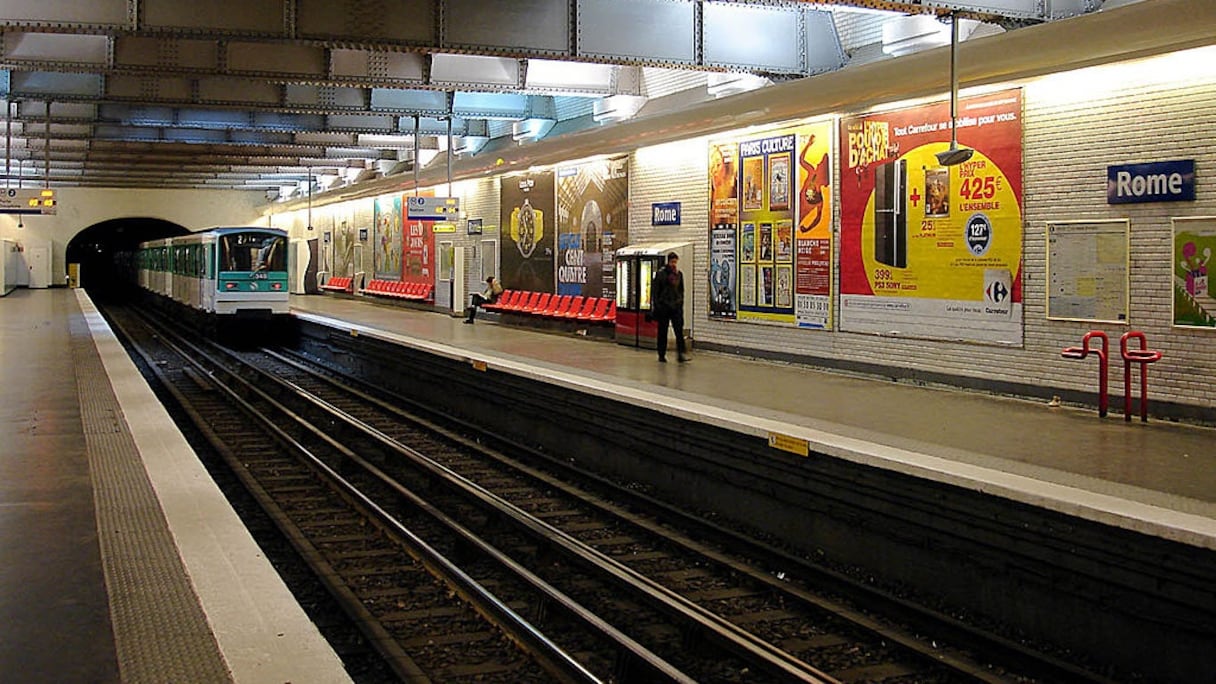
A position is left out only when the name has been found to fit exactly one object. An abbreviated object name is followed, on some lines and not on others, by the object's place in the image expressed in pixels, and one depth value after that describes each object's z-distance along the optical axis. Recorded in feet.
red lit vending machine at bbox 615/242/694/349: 55.36
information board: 33.86
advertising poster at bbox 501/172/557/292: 73.10
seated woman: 79.87
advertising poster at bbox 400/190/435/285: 97.71
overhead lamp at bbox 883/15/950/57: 42.16
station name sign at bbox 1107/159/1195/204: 31.68
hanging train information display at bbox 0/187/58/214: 86.33
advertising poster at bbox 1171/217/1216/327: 31.32
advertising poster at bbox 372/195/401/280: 107.04
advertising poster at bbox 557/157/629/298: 63.31
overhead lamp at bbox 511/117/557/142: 74.59
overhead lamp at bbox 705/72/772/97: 52.17
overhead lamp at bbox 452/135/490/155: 86.51
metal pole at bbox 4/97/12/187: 71.04
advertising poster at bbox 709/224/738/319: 52.44
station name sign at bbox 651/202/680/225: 57.00
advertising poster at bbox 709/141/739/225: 51.70
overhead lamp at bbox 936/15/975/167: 35.06
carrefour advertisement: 37.70
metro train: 83.05
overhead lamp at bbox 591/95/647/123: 62.54
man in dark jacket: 50.70
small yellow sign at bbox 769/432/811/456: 27.22
